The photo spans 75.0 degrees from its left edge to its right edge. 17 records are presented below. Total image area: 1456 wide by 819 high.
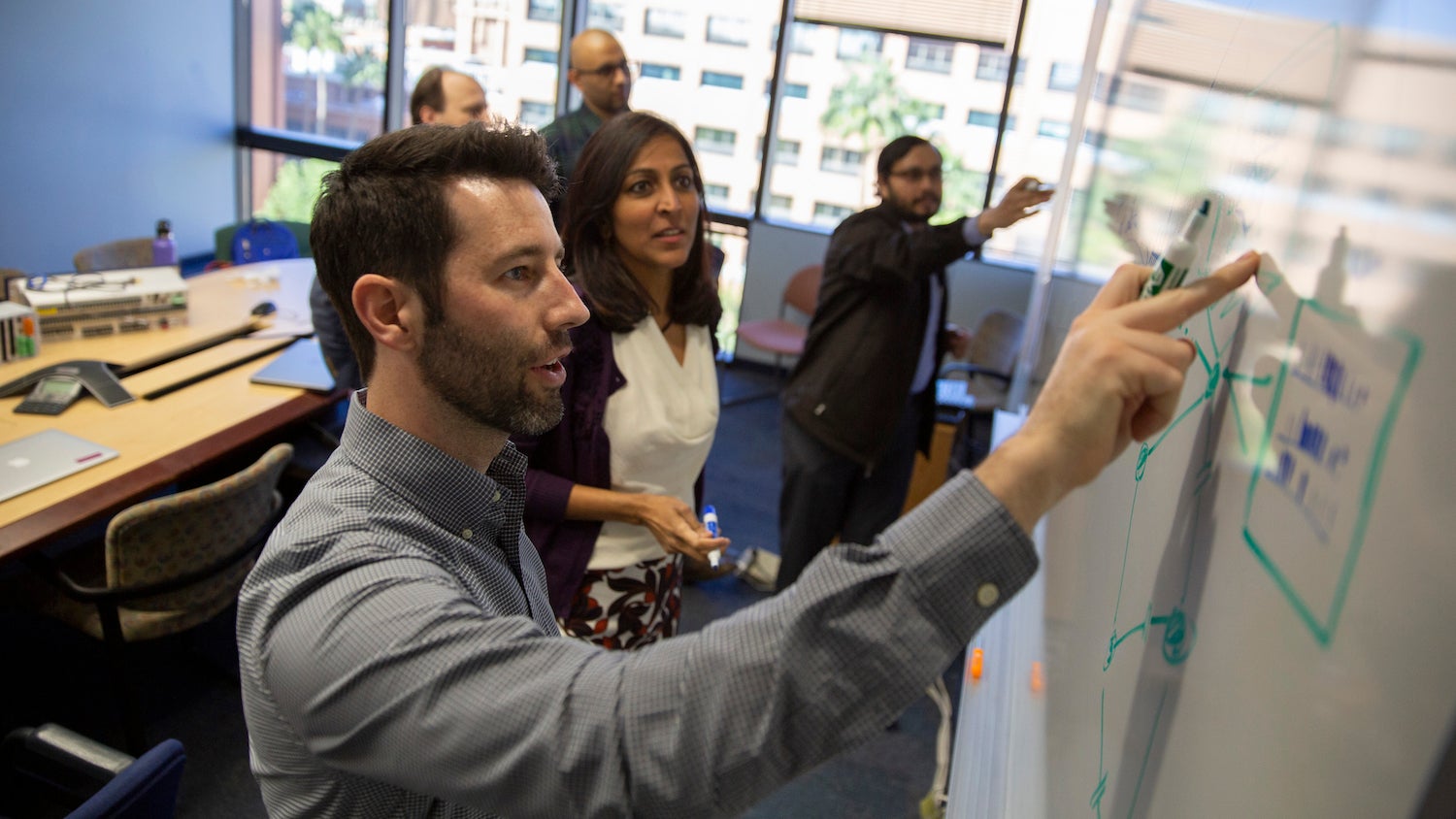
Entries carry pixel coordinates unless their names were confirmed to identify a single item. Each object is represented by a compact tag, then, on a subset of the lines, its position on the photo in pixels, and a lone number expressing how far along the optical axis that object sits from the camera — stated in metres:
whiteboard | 0.42
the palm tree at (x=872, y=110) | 5.97
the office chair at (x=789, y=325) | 5.49
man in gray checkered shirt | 0.62
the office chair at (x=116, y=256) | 4.16
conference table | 2.20
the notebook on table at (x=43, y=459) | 2.25
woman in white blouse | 1.69
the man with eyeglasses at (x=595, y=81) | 3.32
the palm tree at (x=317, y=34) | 6.92
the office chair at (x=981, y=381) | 4.44
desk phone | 2.64
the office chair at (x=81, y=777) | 1.26
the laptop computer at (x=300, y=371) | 3.08
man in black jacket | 2.60
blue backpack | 5.03
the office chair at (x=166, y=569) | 2.22
